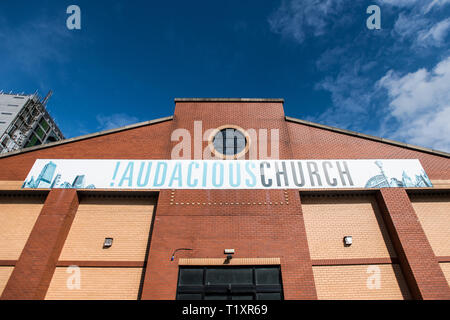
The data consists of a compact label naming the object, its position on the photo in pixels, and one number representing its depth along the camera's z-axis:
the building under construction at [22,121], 44.65
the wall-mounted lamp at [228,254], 7.99
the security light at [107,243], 8.70
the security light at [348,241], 8.65
